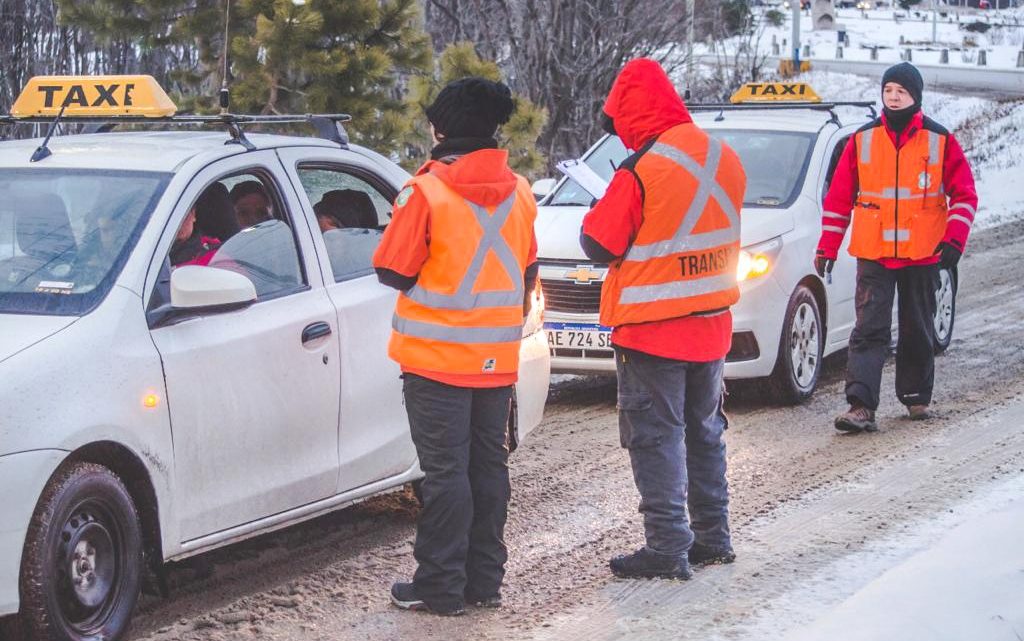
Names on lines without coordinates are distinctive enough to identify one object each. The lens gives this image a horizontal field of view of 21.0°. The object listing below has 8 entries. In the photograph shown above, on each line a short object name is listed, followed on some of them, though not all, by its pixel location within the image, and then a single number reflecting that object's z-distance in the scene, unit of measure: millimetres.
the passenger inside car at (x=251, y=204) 10784
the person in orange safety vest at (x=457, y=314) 9289
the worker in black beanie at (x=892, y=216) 14929
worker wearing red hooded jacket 10100
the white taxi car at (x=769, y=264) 15854
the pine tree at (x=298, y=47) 18832
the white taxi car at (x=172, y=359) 8296
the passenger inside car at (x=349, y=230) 11019
